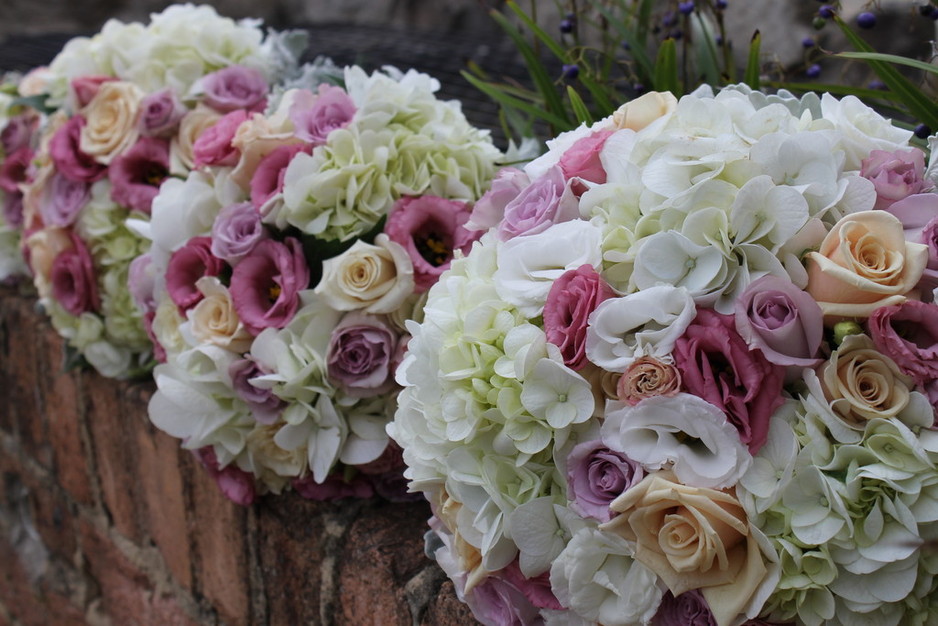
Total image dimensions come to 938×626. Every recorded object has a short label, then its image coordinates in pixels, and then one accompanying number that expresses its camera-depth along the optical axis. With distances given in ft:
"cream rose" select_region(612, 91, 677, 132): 3.41
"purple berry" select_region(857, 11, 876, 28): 4.24
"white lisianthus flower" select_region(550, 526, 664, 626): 2.78
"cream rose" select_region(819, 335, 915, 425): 2.54
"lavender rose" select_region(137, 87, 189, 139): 5.63
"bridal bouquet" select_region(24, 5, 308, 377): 5.71
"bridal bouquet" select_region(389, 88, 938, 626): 2.56
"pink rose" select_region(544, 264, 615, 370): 2.85
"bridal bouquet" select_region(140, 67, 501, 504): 4.16
